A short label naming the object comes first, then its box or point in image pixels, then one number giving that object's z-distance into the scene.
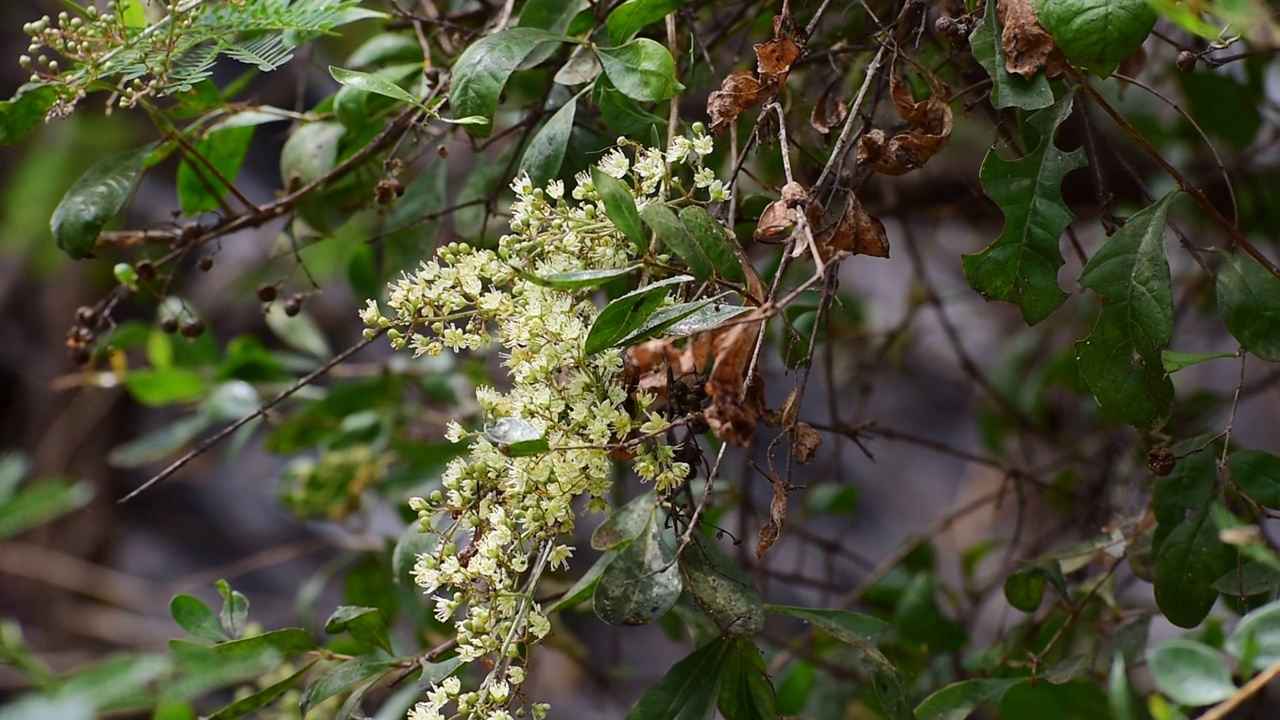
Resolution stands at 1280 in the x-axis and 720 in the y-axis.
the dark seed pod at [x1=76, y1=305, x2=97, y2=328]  1.28
